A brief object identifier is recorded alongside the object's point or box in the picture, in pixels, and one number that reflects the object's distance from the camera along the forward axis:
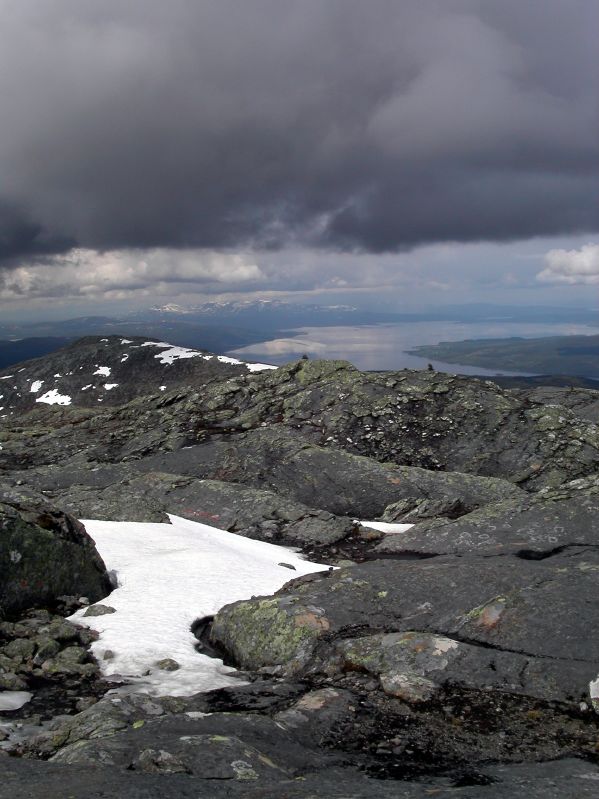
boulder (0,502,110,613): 15.95
